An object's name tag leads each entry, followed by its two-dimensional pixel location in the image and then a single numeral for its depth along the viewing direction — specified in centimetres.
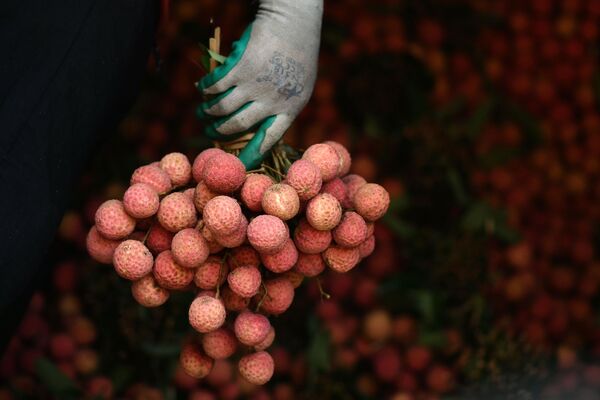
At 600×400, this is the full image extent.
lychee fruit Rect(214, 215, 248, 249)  159
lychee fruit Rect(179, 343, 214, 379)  165
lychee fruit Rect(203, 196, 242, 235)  157
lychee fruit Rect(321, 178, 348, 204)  165
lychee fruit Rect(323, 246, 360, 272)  164
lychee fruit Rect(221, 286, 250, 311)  163
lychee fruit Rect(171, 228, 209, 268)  159
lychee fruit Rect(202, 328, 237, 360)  163
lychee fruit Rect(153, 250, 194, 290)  161
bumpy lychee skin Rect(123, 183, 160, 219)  160
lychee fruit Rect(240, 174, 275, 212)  161
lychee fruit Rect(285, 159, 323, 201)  160
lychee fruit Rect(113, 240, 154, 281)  159
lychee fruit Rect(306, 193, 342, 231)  160
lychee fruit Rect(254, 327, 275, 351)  164
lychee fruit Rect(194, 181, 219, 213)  161
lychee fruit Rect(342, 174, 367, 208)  167
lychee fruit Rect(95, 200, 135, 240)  161
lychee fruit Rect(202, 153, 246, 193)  159
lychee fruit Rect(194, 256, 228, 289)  162
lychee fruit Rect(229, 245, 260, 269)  162
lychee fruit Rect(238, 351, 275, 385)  163
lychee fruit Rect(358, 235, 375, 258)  168
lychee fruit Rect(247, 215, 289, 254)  157
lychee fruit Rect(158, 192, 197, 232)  160
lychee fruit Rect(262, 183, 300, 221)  159
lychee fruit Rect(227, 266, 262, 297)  160
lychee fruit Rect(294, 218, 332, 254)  162
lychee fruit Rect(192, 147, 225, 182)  163
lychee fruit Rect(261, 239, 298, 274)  161
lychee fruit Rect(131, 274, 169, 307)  162
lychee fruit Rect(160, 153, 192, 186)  166
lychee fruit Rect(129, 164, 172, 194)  163
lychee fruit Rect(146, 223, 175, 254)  162
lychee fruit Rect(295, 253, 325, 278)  164
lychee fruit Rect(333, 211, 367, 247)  162
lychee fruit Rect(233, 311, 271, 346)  161
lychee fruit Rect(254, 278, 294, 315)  164
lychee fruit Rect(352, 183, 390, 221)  163
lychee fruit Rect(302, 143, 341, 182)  164
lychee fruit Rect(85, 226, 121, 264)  163
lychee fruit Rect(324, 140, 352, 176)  170
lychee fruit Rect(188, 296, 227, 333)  159
